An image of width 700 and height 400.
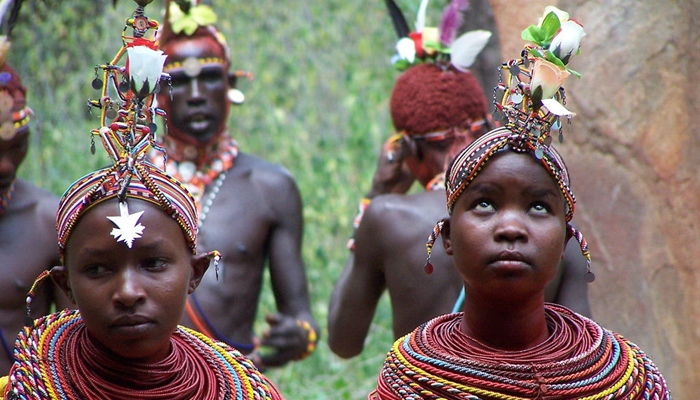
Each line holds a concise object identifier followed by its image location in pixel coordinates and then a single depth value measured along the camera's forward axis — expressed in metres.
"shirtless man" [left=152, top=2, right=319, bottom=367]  9.95
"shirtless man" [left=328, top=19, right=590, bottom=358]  8.00
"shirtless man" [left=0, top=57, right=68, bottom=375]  8.12
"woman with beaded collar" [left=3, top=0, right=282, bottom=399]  5.59
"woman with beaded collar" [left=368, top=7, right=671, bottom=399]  5.74
